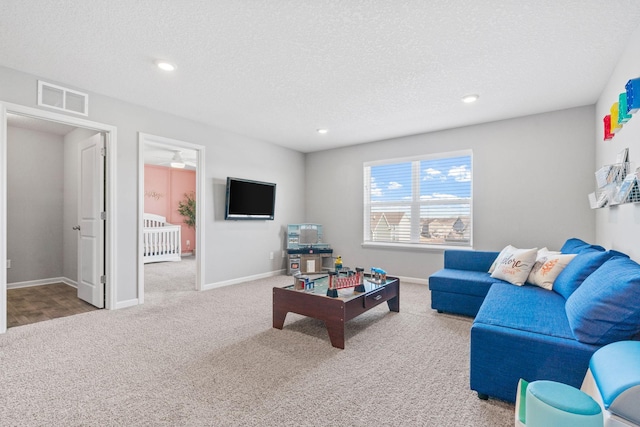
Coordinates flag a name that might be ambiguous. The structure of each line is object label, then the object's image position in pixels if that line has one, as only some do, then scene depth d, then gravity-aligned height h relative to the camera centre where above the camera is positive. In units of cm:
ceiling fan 653 +127
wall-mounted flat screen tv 481 +22
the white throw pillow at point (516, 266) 298 -53
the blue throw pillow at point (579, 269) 223 -43
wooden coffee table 252 -80
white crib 713 -66
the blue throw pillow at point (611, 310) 147 -48
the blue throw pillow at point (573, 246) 290 -33
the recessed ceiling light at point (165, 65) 274 +132
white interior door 359 -12
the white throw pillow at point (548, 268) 277 -51
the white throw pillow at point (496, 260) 343 -53
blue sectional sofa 151 -66
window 465 +20
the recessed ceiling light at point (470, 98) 344 +129
